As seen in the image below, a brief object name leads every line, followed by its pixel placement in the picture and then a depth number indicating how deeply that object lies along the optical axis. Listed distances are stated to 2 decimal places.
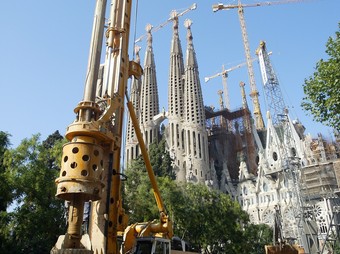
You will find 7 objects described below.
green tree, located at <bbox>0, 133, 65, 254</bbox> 22.89
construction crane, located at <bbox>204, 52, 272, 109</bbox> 115.19
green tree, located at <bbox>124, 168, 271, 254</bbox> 31.50
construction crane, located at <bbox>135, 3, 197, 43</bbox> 90.55
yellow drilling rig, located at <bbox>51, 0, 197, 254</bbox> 8.41
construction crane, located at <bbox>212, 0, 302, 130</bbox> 92.10
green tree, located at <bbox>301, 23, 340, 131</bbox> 19.09
